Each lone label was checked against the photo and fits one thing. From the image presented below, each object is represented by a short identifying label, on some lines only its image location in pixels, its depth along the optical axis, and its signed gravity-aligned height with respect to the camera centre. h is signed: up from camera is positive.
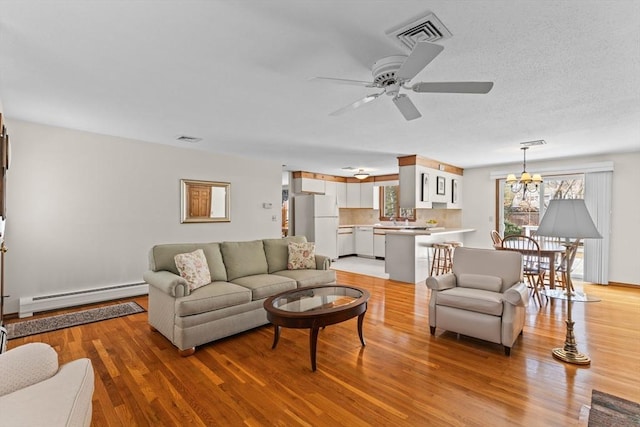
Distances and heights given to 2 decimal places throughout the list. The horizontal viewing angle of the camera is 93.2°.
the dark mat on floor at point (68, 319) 3.16 -1.31
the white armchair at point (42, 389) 1.11 -0.77
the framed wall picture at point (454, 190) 6.73 +0.44
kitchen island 5.27 -0.80
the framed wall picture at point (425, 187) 5.61 +0.42
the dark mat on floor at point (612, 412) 1.45 -1.02
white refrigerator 7.42 -0.30
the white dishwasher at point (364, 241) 8.24 -0.89
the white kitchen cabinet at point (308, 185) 7.59 +0.59
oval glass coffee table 2.42 -0.88
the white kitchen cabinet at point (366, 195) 8.59 +0.40
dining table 4.18 -0.59
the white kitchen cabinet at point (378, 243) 7.91 -0.91
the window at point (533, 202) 5.84 +0.18
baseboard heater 3.57 -1.19
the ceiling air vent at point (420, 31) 1.67 +1.05
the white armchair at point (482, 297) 2.66 -0.81
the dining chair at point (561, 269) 4.20 -0.83
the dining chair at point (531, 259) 4.13 -0.70
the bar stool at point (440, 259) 5.45 -0.93
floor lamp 2.49 -0.14
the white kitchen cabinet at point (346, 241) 8.30 -0.92
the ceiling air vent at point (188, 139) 4.29 +0.99
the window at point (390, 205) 8.24 +0.12
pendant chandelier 4.96 +0.54
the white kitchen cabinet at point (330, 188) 8.16 +0.55
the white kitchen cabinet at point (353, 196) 8.77 +0.37
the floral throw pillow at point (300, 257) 4.05 -0.66
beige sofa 2.70 -0.83
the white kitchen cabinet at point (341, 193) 8.52 +0.44
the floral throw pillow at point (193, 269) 3.00 -0.63
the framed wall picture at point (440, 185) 6.14 +0.50
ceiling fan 1.64 +0.84
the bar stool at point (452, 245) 5.48 -0.64
